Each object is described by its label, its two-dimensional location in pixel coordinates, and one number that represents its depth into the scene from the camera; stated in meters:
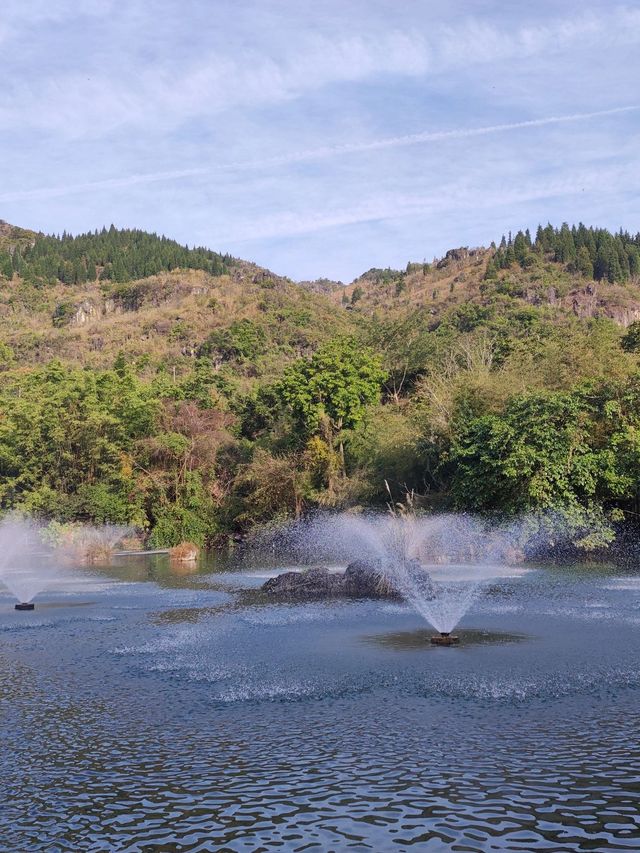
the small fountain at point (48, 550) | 44.38
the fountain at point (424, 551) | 28.84
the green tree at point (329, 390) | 64.06
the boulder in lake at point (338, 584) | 31.38
